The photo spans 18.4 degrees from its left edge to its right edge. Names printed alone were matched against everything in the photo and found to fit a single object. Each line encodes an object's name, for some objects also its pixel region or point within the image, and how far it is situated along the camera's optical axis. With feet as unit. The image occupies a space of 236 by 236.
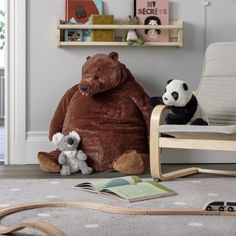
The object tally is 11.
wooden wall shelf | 14.90
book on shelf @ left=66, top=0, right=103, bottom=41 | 15.29
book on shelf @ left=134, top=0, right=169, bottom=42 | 15.42
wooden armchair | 11.38
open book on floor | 10.31
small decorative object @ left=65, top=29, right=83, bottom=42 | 15.32
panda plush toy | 12.63
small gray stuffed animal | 13.86
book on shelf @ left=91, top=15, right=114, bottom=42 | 15.14
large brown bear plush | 14.01
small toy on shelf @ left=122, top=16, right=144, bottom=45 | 15.00
